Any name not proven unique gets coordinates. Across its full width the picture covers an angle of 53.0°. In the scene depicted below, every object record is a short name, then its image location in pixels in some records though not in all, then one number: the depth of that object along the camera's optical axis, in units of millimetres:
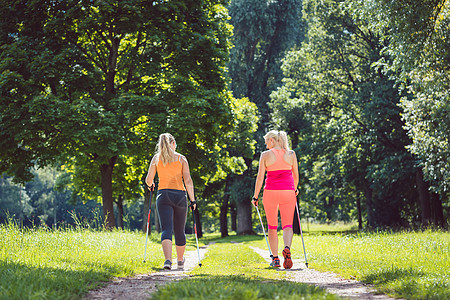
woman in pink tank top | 8219
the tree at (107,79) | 14953
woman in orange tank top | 7809
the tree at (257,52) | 29188
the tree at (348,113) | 24359
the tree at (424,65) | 12297
